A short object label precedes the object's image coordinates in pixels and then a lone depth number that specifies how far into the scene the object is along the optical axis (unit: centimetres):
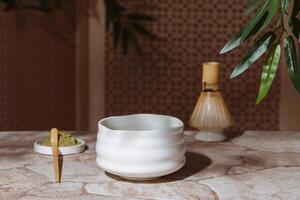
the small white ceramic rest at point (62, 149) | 120
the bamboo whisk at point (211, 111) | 133
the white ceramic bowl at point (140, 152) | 96
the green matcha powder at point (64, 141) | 122
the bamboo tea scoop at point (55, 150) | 103
